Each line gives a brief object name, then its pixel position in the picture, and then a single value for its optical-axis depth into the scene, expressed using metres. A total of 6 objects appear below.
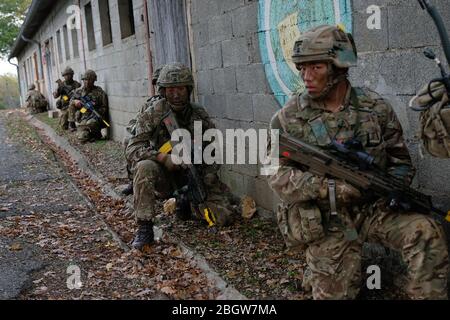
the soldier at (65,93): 13.98
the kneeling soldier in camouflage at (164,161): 4.73
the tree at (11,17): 37.56
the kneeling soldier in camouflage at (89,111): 11.62
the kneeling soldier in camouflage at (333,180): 3.07
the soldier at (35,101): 22.00
